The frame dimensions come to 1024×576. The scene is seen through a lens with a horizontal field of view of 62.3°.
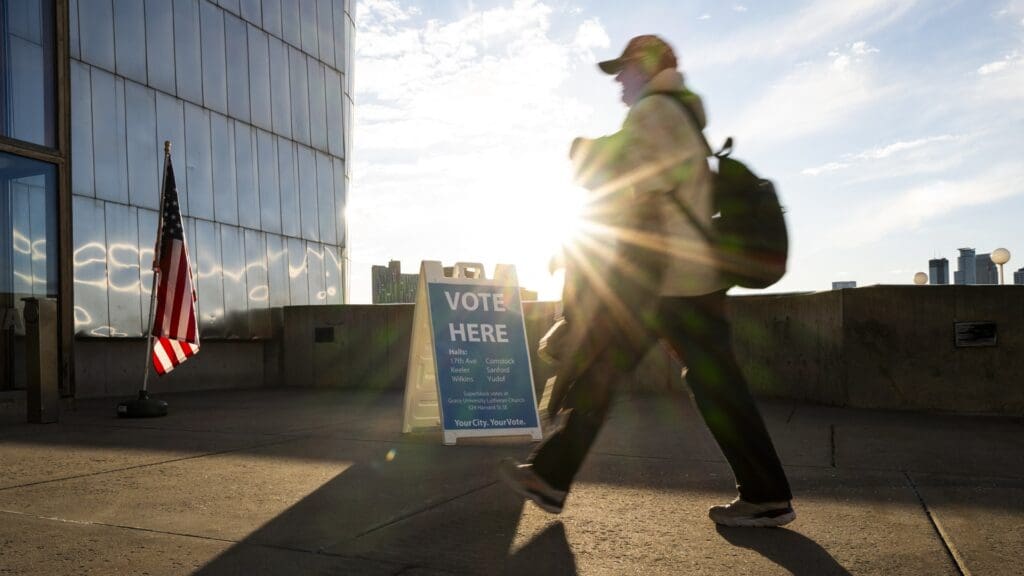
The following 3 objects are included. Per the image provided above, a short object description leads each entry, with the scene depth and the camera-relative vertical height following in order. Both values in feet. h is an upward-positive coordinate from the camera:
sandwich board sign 20.31 -1.73
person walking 10.89 -0.20
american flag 29.71 -0.10
